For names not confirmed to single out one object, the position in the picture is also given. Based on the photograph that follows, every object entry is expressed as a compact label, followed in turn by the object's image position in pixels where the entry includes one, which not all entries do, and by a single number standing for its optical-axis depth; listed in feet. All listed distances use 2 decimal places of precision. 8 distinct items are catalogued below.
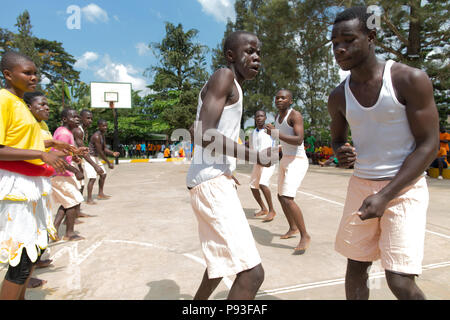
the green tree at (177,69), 111.25
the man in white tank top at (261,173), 17.92
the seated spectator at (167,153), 87.56
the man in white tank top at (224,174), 5.90
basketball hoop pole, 68.87
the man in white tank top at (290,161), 13.08
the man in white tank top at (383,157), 5.57
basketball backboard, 75.46
